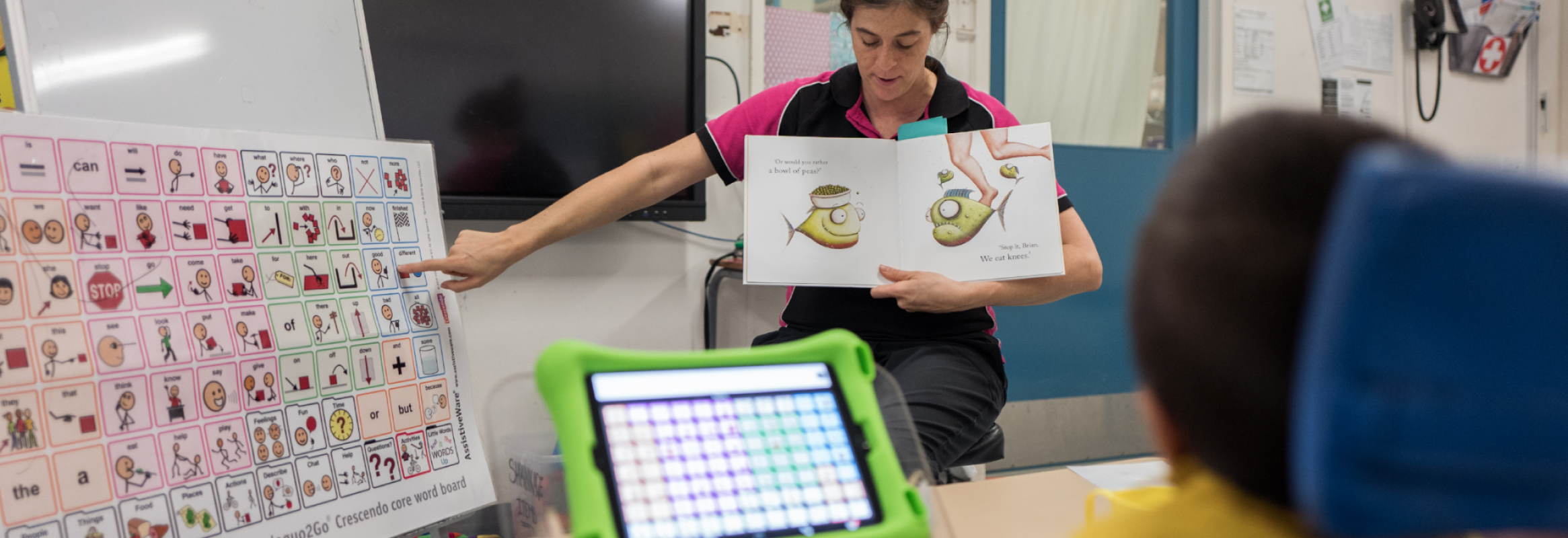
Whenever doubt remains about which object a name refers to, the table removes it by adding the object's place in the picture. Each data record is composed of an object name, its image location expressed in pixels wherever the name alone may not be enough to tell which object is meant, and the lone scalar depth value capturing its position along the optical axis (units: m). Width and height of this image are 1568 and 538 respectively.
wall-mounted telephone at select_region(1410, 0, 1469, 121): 3.18
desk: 0.91
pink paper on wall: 2.12
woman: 1.25
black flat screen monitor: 1.63
